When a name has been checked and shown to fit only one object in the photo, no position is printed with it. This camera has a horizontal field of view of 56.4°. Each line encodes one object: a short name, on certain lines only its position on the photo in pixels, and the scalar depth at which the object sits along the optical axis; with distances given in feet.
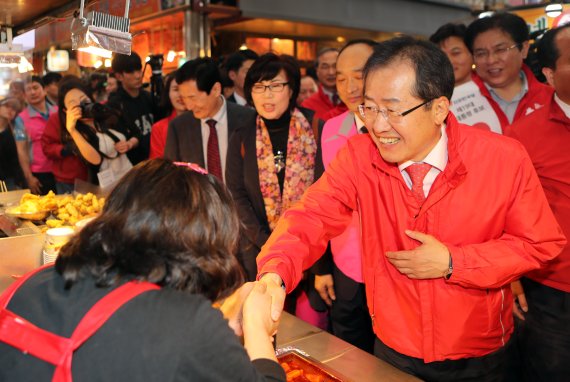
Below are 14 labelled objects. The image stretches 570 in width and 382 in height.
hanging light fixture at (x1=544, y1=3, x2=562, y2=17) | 15.66
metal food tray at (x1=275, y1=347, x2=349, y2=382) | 5.09
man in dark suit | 10.76
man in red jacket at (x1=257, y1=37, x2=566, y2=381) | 5.27
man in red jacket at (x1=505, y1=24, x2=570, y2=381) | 7.27
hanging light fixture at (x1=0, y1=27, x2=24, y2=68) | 8.87
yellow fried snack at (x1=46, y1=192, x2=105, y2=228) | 8.61
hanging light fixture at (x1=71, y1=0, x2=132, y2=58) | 6.33
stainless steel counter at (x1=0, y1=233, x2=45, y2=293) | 7.06
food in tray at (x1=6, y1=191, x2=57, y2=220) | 9.11
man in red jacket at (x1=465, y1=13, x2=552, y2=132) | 9.81
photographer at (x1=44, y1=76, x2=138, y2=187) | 12.83
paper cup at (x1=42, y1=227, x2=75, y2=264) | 6.88
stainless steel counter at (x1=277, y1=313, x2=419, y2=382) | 5.27
